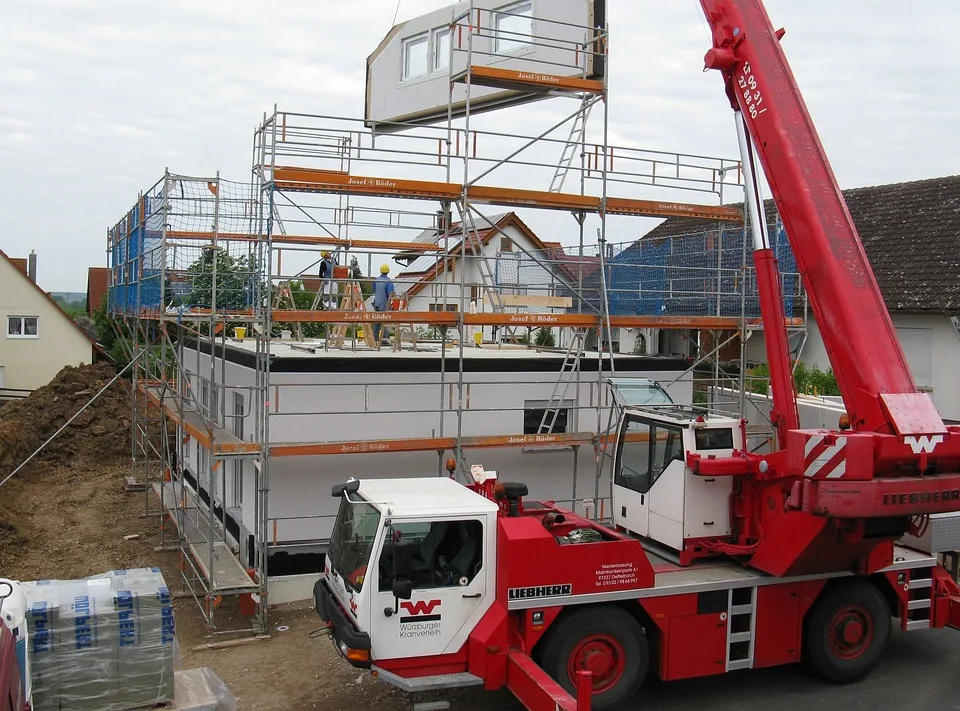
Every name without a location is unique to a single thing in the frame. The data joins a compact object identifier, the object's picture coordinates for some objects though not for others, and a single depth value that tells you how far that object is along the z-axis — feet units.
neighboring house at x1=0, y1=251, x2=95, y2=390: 117.50
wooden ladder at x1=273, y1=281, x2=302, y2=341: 44.85
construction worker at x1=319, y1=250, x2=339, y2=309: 44.74
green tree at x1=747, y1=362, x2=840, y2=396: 63.05
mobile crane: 26.43
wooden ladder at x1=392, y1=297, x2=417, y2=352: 47.54
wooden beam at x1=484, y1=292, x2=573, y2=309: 44.68
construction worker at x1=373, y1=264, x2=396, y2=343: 46.78
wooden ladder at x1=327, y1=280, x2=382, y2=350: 43.60
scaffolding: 38.86
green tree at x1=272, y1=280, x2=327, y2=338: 69.35
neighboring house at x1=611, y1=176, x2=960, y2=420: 59.41
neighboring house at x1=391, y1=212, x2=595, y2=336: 44.88
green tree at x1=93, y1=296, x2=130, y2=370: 120.26
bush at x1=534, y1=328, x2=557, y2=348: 72.54
